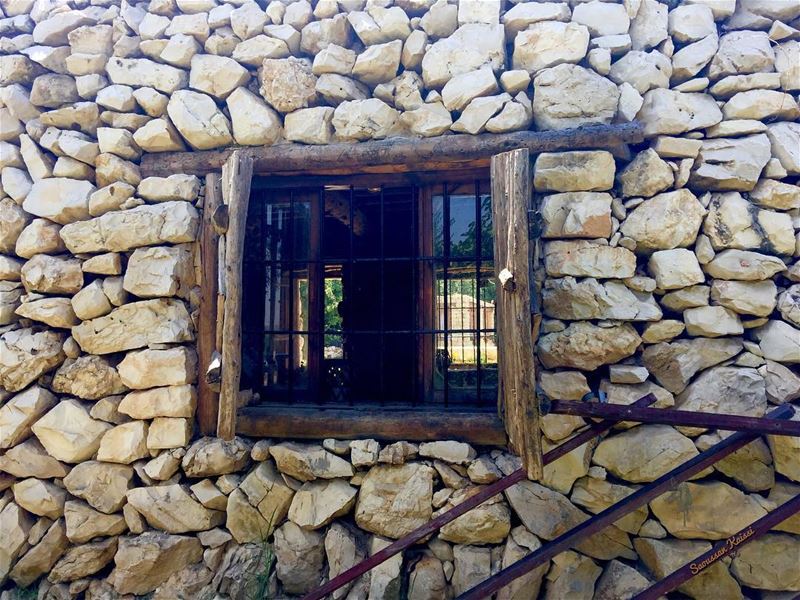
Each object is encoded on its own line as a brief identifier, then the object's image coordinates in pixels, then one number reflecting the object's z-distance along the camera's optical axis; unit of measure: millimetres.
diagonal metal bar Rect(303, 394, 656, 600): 1866
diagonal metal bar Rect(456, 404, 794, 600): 1723
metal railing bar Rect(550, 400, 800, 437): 1673
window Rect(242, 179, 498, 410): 2566
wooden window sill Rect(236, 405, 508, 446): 2283
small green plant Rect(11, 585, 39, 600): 2375
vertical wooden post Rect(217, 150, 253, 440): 2158
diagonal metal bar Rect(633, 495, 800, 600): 1640
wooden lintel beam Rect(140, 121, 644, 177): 2287
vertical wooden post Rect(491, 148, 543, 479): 1828
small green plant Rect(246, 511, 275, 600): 2252
